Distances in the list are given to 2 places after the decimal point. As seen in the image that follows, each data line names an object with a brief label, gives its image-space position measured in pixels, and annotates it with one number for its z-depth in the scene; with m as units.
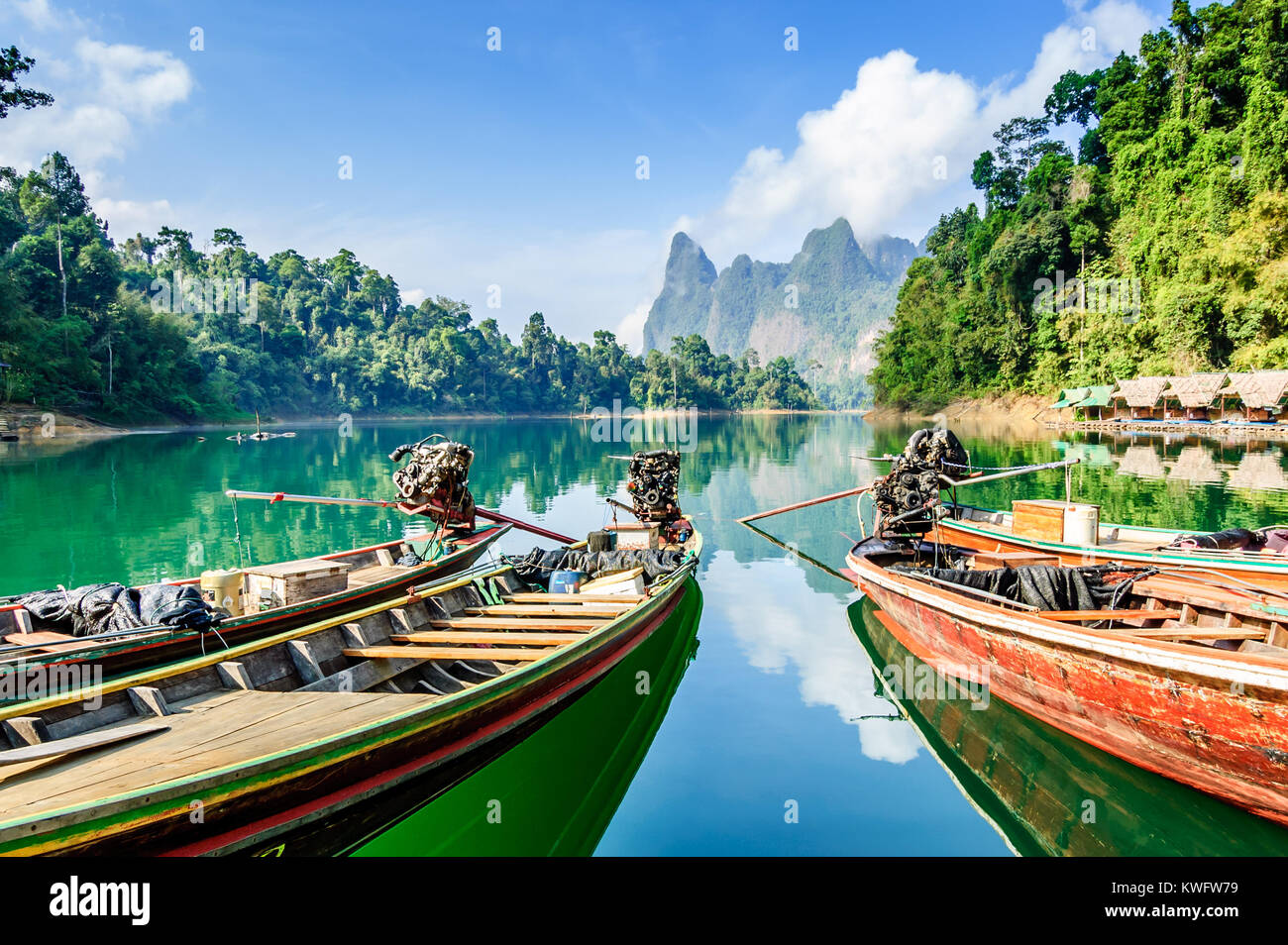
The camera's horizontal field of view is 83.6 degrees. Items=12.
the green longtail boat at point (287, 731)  3.55
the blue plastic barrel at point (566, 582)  9.42
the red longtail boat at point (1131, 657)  4.64
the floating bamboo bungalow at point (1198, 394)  33.47
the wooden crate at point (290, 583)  7.68
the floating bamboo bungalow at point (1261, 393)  30.22
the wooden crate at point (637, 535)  11.92
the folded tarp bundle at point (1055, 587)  7.38
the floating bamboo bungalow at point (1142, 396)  36.94
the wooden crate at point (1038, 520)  10.09
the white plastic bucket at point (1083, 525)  9.59
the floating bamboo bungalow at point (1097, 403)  40.19
